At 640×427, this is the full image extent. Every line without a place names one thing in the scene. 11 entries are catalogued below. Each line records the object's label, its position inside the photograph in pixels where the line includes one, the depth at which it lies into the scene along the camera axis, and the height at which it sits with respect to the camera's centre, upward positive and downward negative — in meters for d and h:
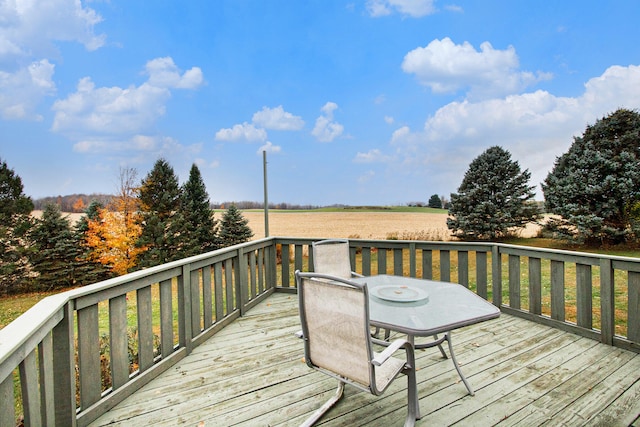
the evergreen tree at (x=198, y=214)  19.53 -0.30
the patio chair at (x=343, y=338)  1.47 -0.67
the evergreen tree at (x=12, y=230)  15.99 -0.81
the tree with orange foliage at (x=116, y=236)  17.23 -1.35
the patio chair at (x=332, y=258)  3.24 -0.56
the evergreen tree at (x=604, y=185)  9.59 +0.41
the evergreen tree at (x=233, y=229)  19.28 -1.28
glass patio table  1.80 -0.70
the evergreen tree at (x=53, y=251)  16.44 -1.99
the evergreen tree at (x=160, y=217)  18.53 -0.37
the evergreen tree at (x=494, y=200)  12.15 +0.05
